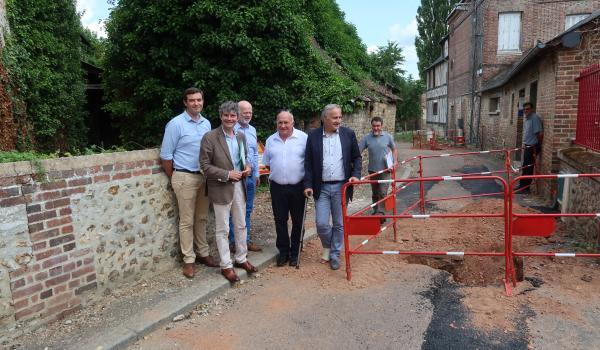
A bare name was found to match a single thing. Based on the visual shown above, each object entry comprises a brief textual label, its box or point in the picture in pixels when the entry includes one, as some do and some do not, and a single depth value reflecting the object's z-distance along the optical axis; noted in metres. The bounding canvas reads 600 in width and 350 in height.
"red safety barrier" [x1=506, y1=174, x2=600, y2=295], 4.04
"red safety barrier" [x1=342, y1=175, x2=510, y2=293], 4.46
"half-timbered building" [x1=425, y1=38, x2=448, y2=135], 29.74
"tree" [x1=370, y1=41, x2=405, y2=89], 37.52
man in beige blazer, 4.23
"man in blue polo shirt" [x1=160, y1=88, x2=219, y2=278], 4.34
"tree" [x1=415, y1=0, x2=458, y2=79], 43.38
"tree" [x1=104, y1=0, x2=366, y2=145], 9.27
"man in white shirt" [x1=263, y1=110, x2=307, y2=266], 4.75
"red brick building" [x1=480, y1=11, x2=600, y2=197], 7.58
